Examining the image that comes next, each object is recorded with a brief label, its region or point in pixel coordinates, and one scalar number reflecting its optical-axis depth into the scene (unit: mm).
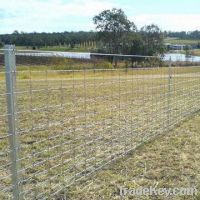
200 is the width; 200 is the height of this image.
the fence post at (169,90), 5190
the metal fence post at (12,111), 2300
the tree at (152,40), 42286
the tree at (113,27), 42957
